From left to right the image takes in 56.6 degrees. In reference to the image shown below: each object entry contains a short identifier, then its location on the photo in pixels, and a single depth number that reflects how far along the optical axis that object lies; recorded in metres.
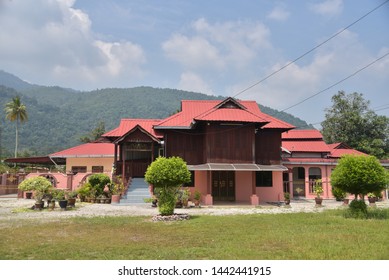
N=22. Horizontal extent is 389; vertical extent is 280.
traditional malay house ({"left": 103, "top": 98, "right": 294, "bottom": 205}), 21.64
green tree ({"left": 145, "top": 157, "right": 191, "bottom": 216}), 14.80
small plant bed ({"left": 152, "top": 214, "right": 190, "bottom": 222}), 14.22
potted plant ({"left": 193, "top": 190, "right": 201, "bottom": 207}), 20.33
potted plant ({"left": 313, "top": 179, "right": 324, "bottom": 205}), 20.54
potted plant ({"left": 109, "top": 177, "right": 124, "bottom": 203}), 21.55
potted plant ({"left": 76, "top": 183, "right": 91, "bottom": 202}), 22.28
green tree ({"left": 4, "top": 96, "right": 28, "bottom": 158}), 54.22
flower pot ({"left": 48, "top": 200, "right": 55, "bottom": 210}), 18.55
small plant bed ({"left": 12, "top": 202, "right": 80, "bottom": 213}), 17.56
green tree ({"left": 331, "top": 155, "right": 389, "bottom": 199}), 14.28
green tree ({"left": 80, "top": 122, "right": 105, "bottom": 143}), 57.27
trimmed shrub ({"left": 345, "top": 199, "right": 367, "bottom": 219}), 14.30
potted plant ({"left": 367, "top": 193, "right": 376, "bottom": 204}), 21.89
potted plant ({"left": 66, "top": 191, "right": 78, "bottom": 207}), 19.17
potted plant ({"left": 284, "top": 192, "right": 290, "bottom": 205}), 21.47
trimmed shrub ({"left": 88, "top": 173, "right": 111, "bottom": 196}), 22.19
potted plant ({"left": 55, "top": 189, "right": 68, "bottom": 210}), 18.20
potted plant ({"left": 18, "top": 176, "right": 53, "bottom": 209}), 18.67
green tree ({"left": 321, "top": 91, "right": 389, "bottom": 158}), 41.03
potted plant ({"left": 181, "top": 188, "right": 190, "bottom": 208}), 20.05
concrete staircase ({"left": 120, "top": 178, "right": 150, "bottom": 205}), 21.81
